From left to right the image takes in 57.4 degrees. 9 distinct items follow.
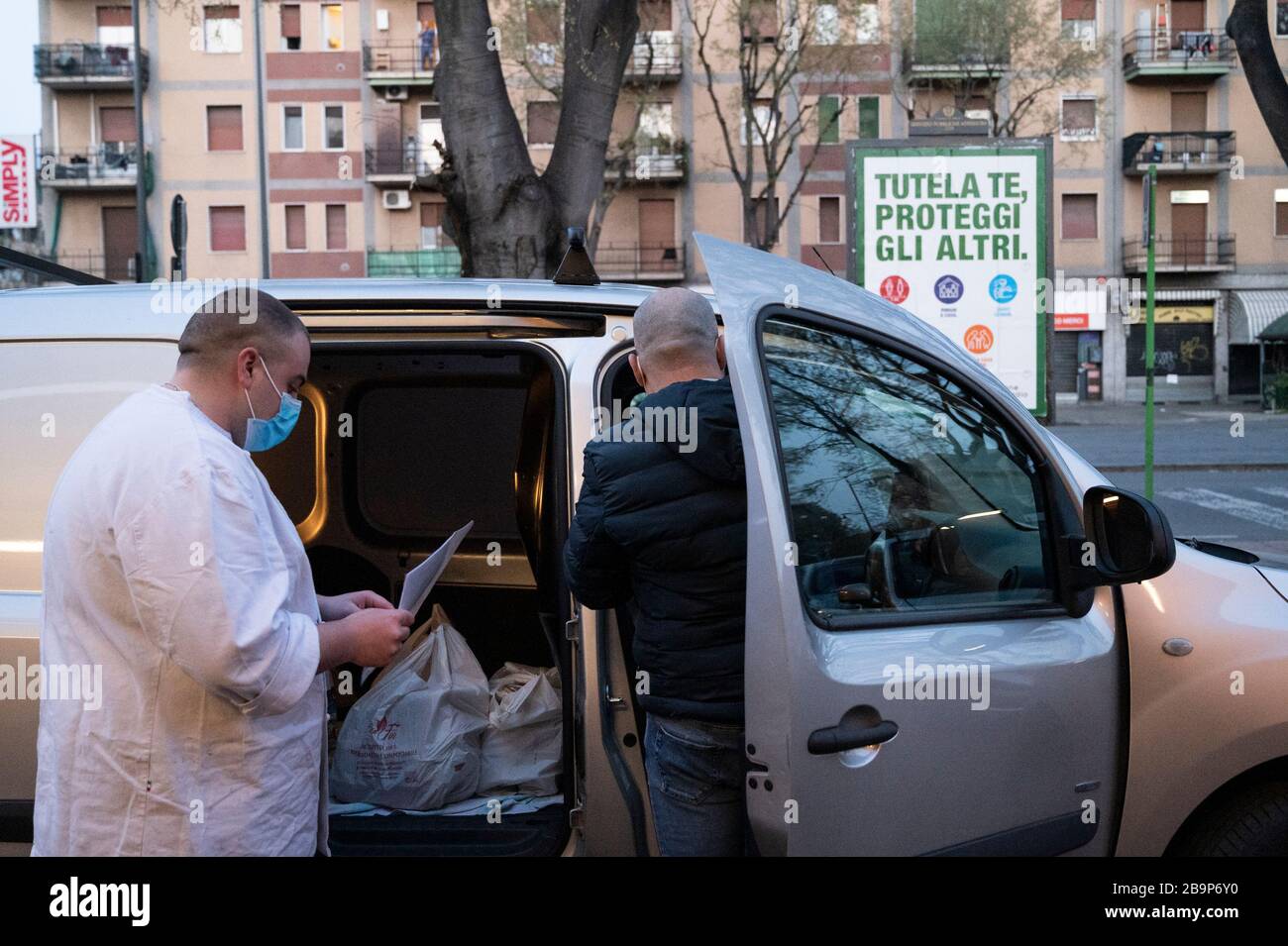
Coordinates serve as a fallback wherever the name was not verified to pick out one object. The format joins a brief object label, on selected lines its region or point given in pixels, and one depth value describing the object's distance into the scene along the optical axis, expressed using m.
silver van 2.39
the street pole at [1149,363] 11.75
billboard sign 10.97
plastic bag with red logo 3.76
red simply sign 20.14
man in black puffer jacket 2.43
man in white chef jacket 2.00
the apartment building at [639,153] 37.31
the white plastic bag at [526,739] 3.80
